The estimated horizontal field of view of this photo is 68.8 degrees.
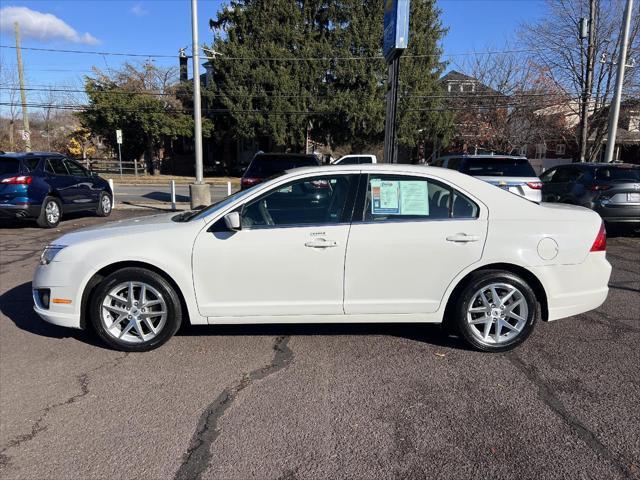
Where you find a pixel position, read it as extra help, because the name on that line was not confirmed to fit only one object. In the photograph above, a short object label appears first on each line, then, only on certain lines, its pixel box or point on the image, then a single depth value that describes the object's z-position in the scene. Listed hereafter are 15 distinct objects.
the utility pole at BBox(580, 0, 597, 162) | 22.73
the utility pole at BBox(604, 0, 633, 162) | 15.06
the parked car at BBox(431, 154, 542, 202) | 9.52
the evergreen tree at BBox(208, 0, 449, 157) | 31.30
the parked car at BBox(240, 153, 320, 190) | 10.60
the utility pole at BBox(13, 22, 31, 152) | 30.61
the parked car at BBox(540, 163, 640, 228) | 9.06
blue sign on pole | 7.96
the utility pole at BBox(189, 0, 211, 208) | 13.82
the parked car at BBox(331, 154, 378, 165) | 18.18
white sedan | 3.87
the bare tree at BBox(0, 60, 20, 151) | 37.43
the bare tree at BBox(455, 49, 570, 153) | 30.19
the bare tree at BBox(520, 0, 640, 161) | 23.12
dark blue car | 9.64
